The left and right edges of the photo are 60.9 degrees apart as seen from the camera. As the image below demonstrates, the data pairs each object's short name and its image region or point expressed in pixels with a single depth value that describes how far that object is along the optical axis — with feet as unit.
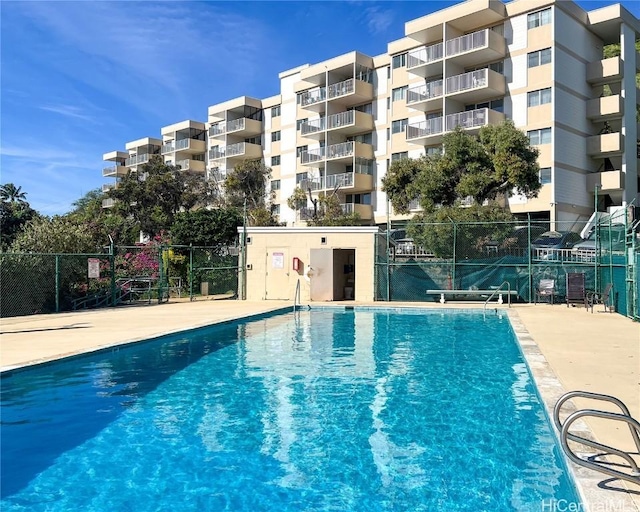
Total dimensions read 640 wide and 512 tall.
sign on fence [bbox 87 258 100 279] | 55.59
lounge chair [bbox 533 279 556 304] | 59.47
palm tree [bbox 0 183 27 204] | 185.88
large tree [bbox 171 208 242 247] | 102.89
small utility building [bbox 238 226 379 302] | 67.56
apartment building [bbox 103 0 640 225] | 97.30
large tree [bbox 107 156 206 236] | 133.39
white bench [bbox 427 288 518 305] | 60.06
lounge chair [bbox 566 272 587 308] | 56.39
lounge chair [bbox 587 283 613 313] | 51.93
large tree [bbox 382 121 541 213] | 70.64
